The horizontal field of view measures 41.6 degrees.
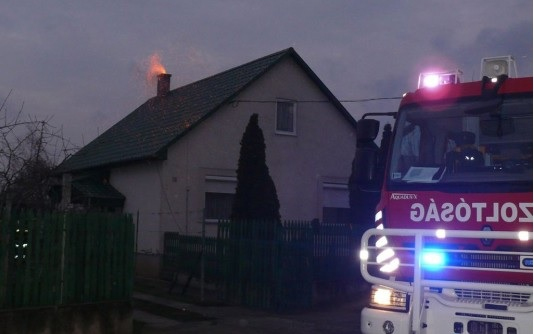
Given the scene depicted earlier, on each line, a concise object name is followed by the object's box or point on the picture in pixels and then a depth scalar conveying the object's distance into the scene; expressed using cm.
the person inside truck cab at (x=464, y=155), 758
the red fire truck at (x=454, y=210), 660
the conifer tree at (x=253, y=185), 1805
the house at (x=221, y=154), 1989
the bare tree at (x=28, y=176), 1094
